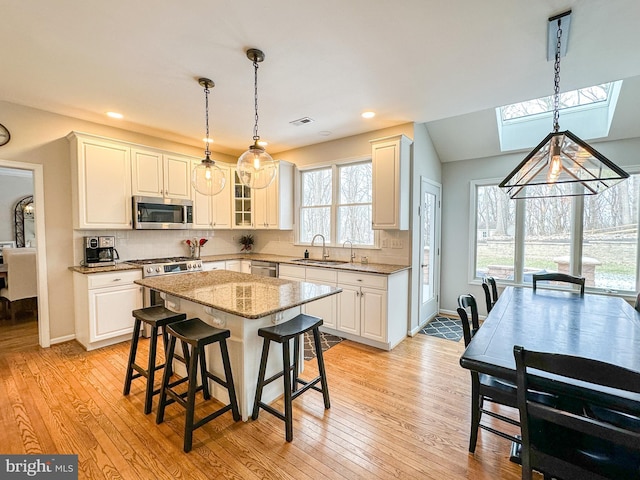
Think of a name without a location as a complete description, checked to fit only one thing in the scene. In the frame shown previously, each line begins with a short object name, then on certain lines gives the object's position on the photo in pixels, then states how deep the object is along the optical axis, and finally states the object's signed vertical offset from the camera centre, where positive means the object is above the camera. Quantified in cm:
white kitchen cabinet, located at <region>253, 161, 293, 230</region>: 483 +49
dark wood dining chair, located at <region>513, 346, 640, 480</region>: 107 -76
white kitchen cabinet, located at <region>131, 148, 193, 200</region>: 392 +80
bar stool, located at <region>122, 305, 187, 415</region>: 230 -87
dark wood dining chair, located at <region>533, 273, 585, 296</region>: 289 -47
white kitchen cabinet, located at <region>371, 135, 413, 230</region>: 359 +62
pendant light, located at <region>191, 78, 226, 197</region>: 264 +49
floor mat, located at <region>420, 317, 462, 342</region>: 388 -135
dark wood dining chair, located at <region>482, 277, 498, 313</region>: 280 -57
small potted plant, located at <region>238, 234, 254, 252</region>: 565 -20
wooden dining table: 148 -62
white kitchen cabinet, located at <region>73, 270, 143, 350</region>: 339 -89
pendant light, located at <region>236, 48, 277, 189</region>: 235 +54
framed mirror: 686 +23
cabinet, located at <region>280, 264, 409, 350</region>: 342 -92
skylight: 361 +152
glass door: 408 -26
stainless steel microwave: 388 +25
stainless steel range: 374 -46
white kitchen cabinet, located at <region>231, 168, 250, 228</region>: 511 +47
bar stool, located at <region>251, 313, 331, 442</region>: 198 -93
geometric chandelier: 179 +45
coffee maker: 364 -26
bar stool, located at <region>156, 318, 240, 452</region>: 192 -97
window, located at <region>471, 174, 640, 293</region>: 365 -4
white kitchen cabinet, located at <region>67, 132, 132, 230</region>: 348 +59
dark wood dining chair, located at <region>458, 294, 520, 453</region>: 168 -94
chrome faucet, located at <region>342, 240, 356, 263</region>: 432 -35
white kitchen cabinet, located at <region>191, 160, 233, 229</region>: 461 +37
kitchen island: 205 -63
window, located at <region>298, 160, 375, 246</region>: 428 +43
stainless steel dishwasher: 447 -57
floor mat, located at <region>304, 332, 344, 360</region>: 337 -139
